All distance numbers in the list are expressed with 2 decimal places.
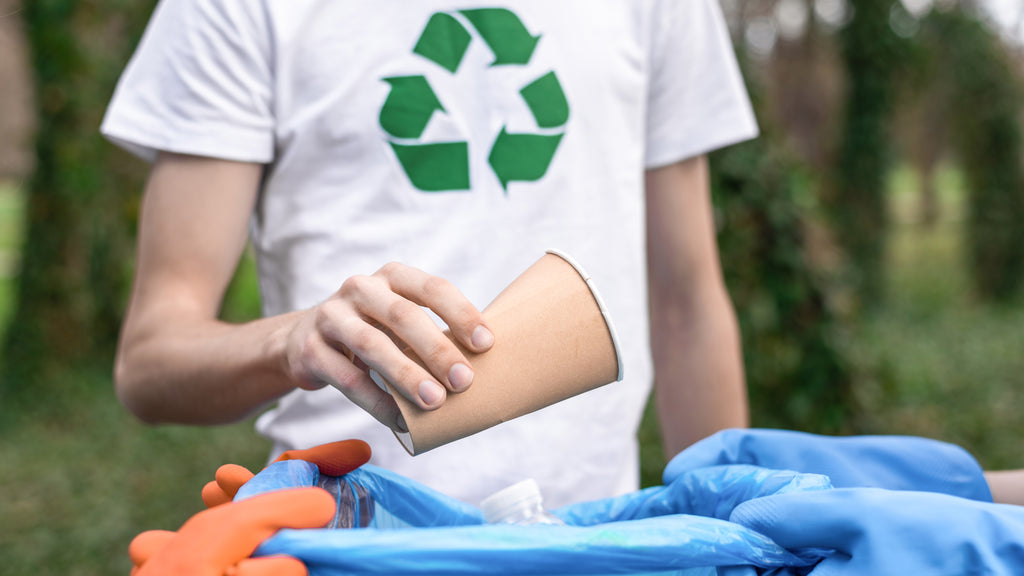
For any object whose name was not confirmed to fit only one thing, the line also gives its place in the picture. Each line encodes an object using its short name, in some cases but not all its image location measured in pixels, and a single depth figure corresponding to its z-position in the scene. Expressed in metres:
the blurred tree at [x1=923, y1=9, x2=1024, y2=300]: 8.83
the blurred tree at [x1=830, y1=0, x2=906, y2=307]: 8.42
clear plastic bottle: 0.80
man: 1.08
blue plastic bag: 0.57
